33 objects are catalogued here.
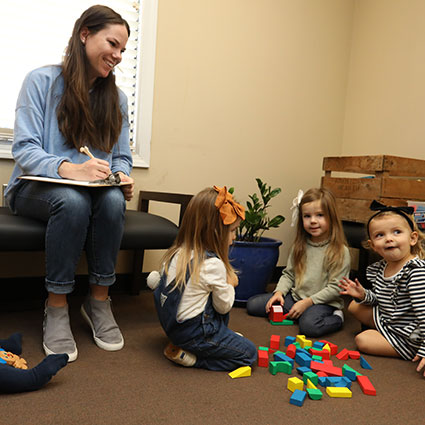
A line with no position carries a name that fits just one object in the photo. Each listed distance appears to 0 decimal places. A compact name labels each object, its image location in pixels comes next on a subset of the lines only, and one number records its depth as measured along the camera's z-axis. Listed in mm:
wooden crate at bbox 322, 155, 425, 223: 2209
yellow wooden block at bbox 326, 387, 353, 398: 1260
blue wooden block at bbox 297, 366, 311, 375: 1393
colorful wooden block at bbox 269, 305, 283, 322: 1949
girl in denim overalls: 1379
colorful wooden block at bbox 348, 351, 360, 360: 1579
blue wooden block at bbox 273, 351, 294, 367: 1456
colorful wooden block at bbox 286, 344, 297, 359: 1533
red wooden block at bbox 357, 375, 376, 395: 1285
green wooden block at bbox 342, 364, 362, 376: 1374
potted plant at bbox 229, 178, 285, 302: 2230
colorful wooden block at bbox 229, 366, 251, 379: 1360
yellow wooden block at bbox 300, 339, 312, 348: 1617
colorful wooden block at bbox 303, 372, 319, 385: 1321
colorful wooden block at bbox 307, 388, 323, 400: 1236
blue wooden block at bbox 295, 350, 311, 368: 1446
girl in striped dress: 1563
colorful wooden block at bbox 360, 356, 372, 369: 1488
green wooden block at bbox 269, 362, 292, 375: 1395
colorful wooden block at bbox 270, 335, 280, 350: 1600
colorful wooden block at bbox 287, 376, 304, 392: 1269
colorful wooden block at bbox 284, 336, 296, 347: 1661
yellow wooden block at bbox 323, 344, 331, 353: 1577
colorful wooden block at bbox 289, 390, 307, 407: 1193
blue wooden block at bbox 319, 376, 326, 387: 1328
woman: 1469
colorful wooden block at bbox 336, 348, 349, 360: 1564
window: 2072
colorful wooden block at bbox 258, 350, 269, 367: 1445
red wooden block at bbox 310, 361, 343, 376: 1384
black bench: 1496
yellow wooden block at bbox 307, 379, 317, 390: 1281
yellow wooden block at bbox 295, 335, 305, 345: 1635
